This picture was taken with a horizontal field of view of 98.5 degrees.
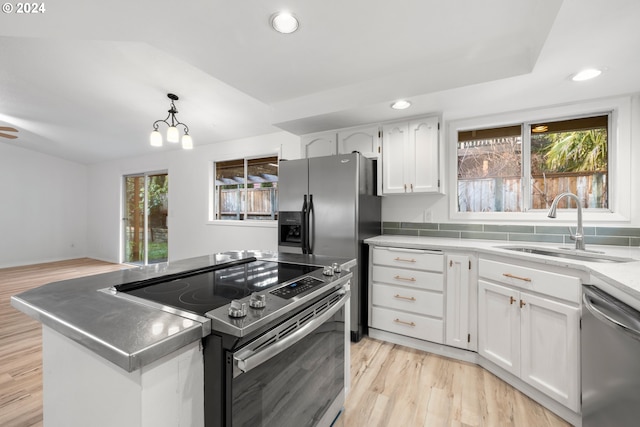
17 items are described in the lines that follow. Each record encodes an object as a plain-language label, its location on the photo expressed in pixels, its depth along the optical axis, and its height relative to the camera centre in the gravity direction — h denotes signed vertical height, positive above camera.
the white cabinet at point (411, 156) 2.58 +0.54
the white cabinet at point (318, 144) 3.05 +0.78
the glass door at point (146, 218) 5.58 -0.09
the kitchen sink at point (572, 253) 1.80 -0.30
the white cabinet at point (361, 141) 2.84 +0.76
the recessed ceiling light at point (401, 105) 2.33 +0.93
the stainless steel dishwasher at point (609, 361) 0.99 -0.62
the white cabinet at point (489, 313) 1.60 -0.74
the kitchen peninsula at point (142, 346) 0.66 -0.37
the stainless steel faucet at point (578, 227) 2.02 -0.12
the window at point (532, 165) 2.36 +0.44
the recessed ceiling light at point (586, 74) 1.83 +0.93
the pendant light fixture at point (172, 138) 2.62 +0.74
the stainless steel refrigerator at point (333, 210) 2.53 +0.02
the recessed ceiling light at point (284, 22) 1.67 +1.19
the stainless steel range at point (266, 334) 0.76 -0.41
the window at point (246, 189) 4.20 +0.39
